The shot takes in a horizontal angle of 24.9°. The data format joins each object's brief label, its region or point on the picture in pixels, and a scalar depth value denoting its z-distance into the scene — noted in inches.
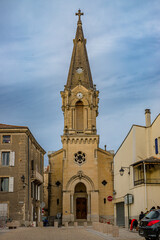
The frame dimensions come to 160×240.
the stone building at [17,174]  1481.3
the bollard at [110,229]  938.7
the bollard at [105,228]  974.9
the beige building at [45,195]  2179.6
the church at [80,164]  2005.4
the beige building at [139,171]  1274.6
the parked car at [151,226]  651.5
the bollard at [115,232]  842.8
